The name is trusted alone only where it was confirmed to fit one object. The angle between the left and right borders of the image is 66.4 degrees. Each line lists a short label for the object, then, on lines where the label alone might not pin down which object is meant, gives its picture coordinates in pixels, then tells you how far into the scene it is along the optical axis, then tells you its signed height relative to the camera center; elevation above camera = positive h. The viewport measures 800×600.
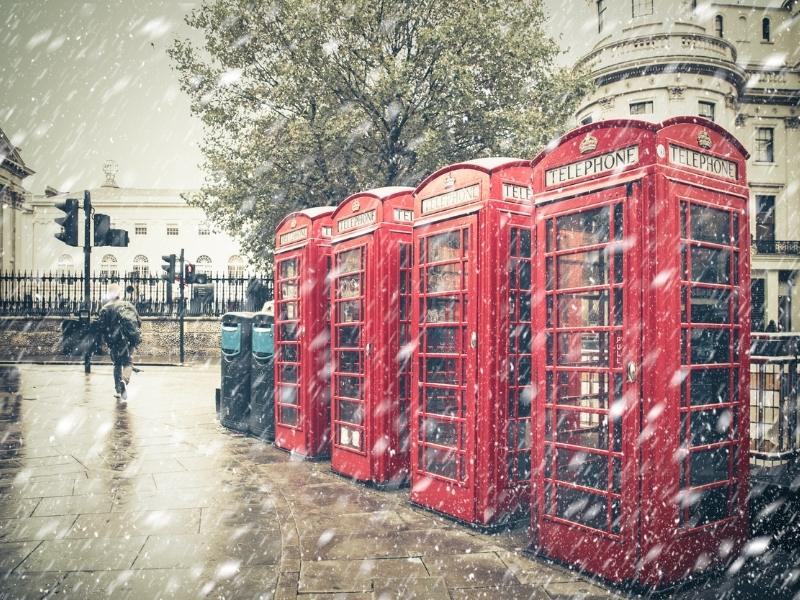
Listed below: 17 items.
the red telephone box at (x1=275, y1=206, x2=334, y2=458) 7.20 -0.35
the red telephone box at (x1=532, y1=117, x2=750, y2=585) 3.66 -0.30
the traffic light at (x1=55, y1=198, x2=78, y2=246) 12.50 +1.67
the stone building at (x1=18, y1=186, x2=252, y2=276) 59.12 +6.80
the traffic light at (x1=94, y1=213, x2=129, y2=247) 12.66 +1.46
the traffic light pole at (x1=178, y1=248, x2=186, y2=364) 20.56 -0.19
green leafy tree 14.52 +5.27
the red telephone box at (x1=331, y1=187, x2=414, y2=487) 5.91 -0.31
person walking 11.94 -0.58
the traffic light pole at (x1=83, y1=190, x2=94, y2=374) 13.88 +1.57
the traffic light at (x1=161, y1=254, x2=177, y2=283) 20.41 +1.22
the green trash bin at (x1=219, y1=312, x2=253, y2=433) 9.00 -0.97
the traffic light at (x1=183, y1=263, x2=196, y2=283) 21.48 +1.08
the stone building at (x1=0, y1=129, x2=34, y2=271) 43.06 +7.75
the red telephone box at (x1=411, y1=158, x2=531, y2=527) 4.70 -0.29
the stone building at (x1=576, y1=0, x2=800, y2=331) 27.45 +10.37
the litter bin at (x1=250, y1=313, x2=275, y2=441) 8.55 -1.05
